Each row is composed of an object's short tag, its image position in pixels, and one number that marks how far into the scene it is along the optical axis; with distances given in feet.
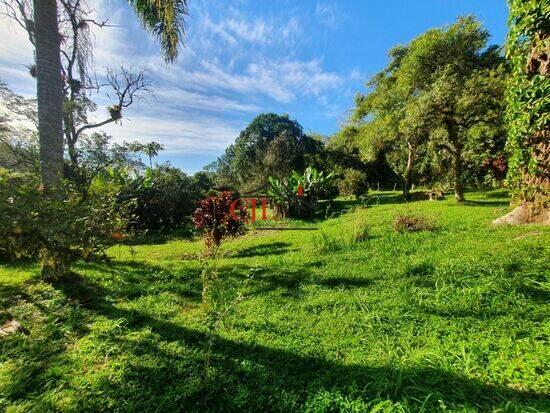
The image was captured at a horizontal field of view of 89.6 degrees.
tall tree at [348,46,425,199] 37.12
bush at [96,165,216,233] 35.37
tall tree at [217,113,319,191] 79.87
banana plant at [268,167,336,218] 37.24
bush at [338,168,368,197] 54.85
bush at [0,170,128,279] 8.31
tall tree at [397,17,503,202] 28.58
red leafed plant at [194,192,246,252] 21.13
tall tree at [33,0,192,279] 12.35
